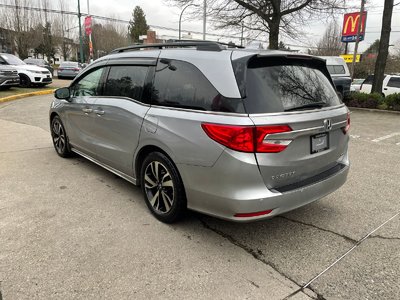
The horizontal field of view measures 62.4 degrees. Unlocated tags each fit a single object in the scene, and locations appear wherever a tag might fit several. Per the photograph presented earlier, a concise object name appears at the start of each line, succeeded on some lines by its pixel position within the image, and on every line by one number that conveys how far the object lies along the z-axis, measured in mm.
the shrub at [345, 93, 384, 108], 12484
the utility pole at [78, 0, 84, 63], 29102
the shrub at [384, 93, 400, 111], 11892
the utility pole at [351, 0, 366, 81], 16322
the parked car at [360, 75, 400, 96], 15203
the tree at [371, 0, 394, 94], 13180
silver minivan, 2588
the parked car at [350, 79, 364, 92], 18644
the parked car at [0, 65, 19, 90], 13597
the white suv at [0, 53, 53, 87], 15595
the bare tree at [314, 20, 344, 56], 48162
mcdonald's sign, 23734
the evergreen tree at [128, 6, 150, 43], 76812
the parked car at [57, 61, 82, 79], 23984
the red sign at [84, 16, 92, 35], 23864
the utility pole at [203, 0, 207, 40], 15793
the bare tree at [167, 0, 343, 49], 14586
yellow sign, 29453
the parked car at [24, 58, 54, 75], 23475
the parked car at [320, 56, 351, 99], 13734
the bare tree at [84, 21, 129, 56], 57500
